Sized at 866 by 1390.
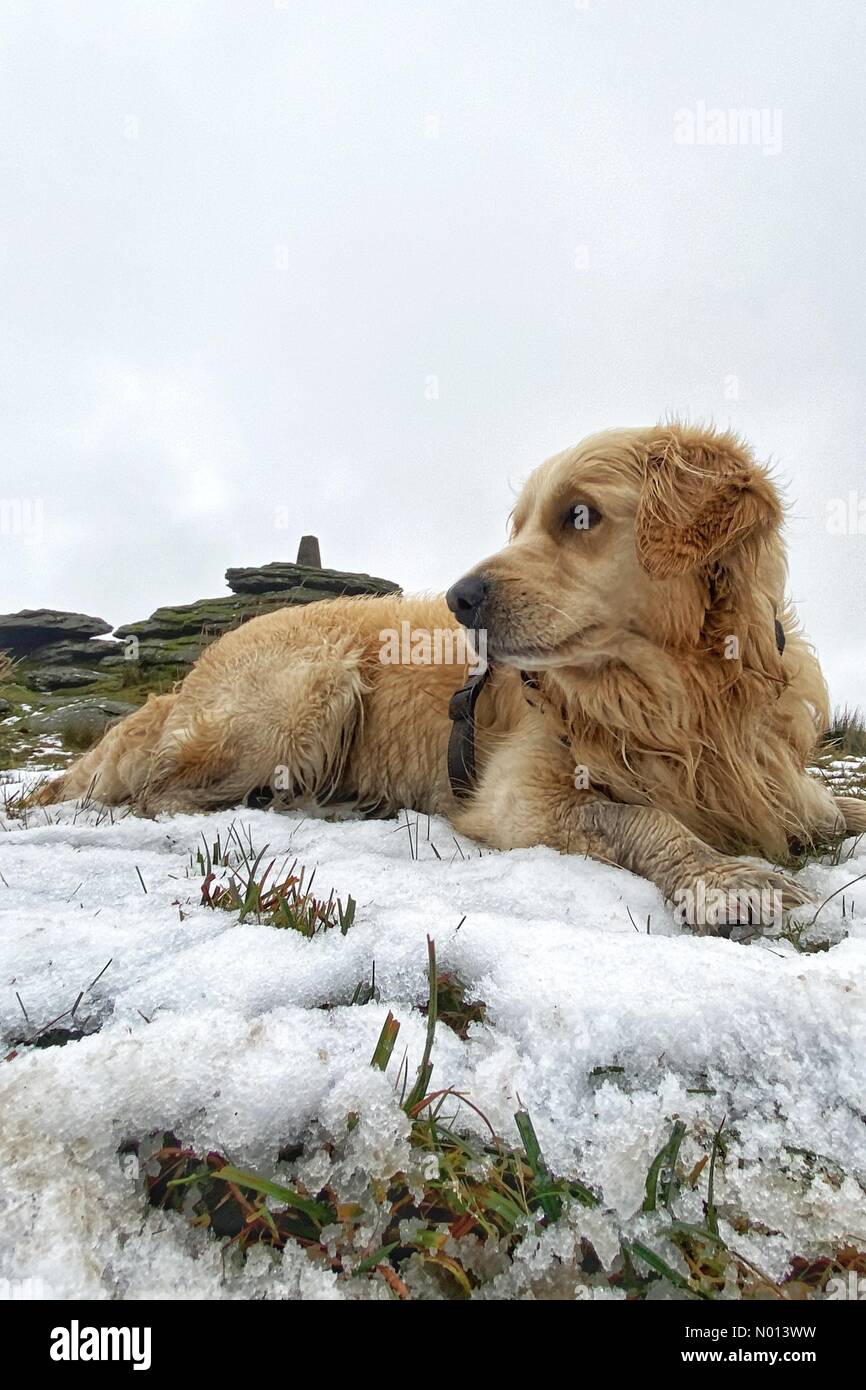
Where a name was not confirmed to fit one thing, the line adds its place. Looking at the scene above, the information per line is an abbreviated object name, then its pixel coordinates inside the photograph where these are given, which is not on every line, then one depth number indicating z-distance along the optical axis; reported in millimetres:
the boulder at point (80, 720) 9271
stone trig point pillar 25500
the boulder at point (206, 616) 18766
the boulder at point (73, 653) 19948
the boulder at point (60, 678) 16469
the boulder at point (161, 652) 16875
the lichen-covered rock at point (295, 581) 21922
